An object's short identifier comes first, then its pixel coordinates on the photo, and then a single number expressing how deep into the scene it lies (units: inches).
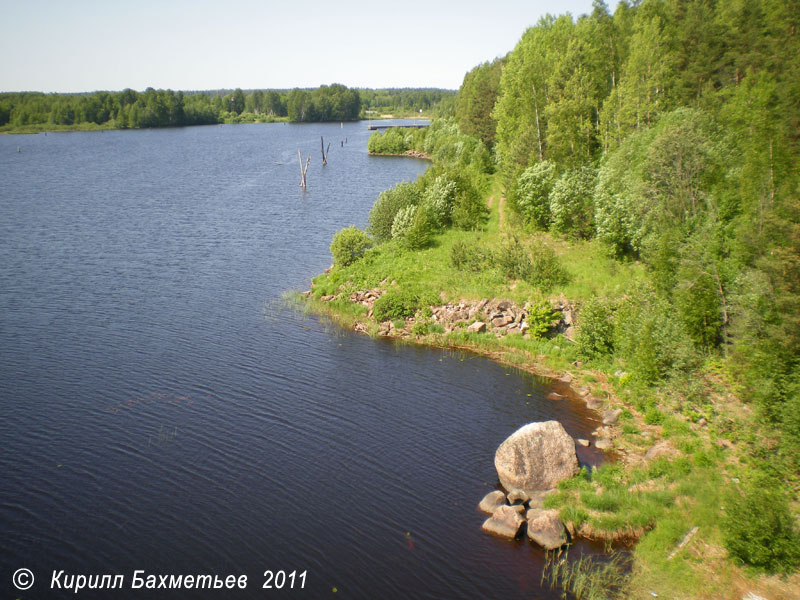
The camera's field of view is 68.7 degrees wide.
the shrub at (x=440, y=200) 2271.2
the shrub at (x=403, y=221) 2102.6
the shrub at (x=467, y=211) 2253.9
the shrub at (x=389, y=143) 5767.7
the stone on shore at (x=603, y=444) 1071.2
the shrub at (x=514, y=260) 1696.6
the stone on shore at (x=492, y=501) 904.1
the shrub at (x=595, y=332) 1379.2
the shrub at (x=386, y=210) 2209.6
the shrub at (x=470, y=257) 1815.9
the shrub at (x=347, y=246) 1966.0
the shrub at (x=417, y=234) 2043.6
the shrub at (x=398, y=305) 1662.2
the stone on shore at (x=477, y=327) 1550.2
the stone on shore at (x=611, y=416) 1151.0
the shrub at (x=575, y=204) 1964.8
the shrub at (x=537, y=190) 2087.8
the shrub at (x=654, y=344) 1169.4
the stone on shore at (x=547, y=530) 832.9
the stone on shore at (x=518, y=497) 924.6
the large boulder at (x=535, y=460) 953.5
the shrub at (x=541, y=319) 1476.4
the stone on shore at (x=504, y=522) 852.6
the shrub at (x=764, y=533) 717.3
